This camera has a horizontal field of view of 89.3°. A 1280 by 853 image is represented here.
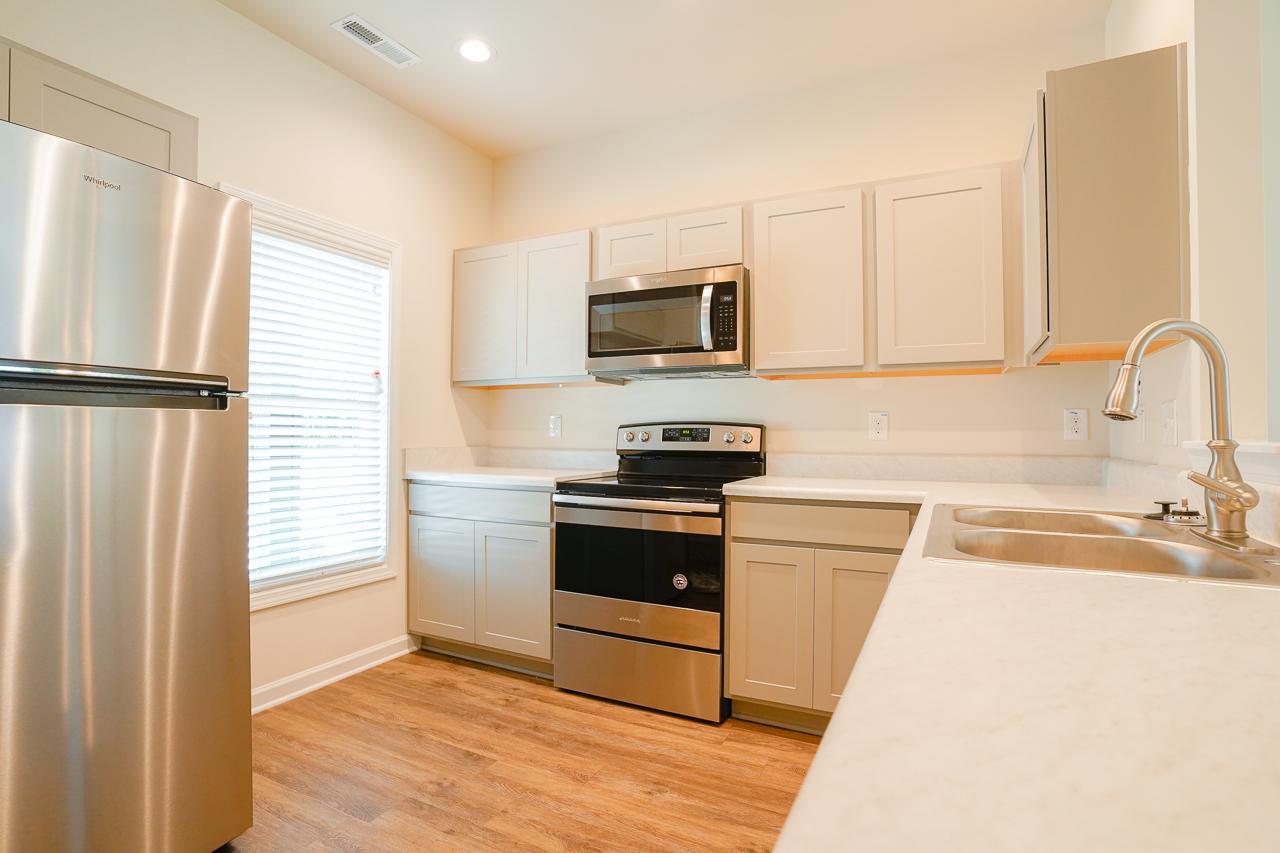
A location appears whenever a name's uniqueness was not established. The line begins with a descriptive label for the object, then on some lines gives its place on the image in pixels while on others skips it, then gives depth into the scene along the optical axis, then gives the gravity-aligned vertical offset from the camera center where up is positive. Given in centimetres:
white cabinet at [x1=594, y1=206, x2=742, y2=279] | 283 +85
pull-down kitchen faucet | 104 +2
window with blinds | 256 +12
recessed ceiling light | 268 +160
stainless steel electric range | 249 -65
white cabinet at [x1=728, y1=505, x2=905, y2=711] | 229 -68
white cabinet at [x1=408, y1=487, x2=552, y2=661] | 287 -70
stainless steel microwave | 271 +46
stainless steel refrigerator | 128 -16
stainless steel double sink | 102 -21
